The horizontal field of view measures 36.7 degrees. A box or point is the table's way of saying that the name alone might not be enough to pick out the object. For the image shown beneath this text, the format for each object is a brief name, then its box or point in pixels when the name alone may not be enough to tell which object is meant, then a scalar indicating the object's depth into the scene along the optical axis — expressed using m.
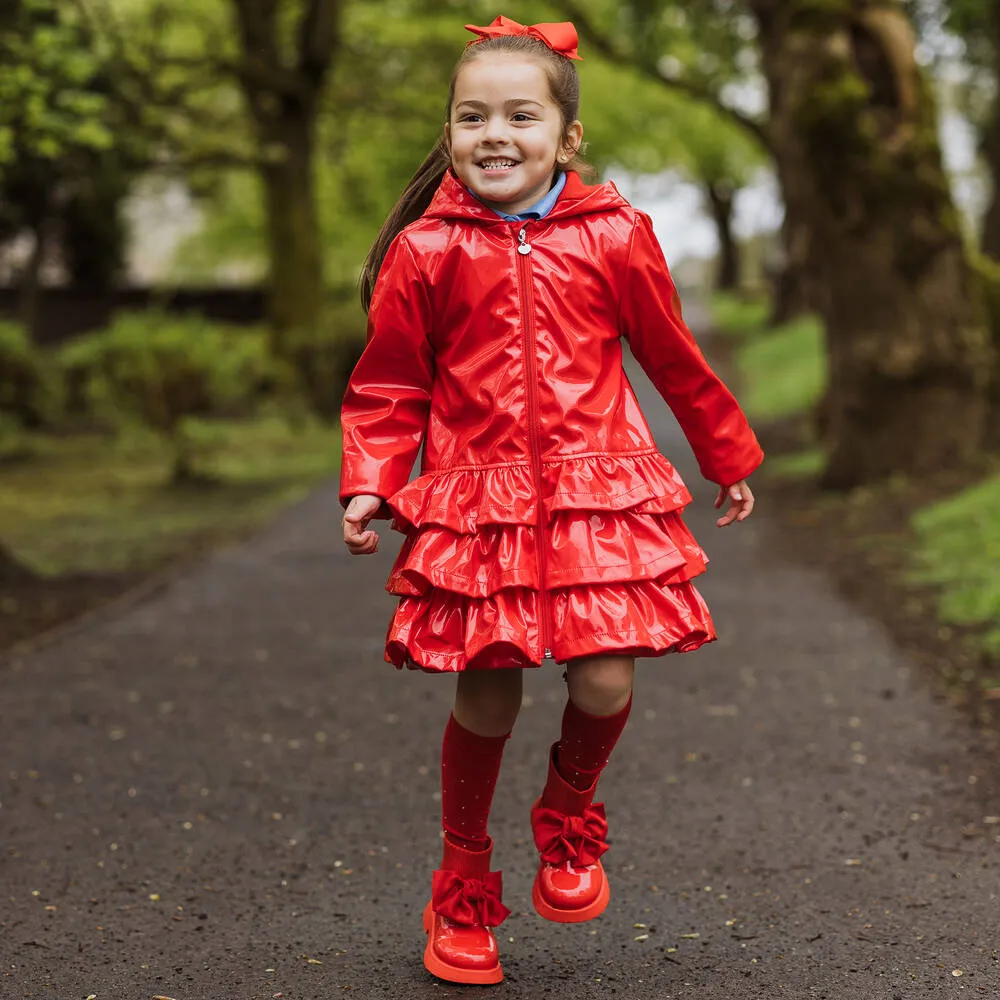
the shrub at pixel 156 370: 11.98
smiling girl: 2.89
